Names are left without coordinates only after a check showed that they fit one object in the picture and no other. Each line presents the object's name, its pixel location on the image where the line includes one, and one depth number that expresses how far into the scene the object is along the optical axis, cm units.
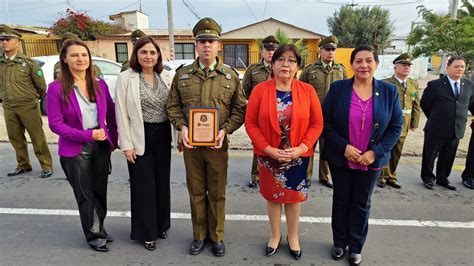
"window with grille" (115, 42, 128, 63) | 2169
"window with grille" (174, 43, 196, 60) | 2177
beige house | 2141
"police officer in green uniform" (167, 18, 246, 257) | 276
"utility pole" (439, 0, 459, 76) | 1148
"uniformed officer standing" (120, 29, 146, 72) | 479
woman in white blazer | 277
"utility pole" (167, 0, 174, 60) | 1598
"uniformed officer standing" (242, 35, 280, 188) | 458
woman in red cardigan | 263
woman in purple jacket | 270
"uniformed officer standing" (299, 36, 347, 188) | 449
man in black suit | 443
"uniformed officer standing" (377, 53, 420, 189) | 440
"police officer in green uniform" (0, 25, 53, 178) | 470
